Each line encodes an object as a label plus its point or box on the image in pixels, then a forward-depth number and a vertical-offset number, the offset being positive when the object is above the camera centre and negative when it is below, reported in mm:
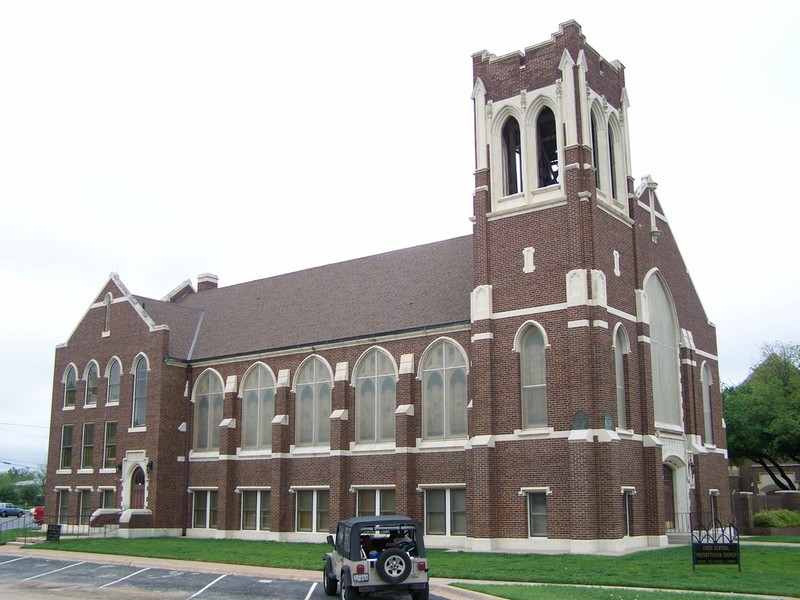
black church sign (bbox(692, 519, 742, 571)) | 20703 -1513
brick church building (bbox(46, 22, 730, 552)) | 28234 +4036
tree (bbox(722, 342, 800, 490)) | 53844 +4226
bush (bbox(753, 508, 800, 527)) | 36156 -1256
